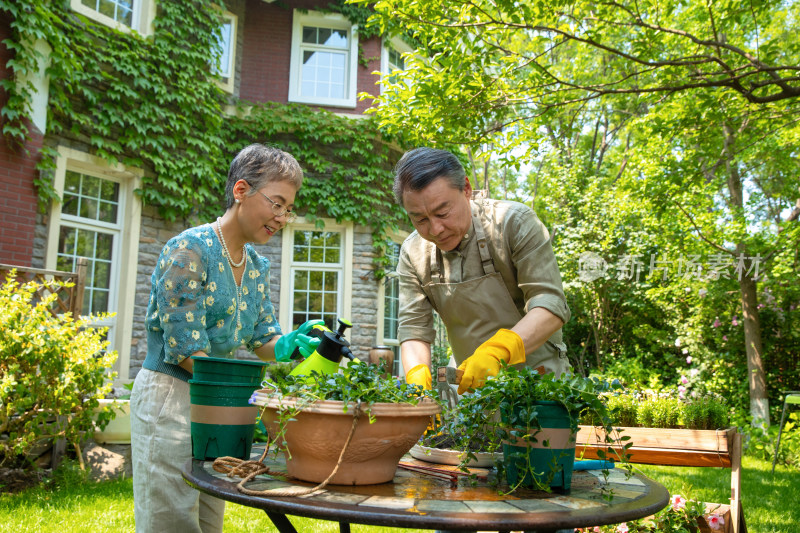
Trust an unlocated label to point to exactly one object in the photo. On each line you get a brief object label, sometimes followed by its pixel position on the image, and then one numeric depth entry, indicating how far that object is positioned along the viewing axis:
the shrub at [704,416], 4.07
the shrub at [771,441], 6.42
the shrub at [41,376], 3.87
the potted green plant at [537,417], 1.19
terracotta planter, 1.14
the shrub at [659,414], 4.13
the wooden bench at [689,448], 3.37
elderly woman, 1.68
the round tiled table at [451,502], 0.93
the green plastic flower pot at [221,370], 1.35
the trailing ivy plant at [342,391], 1.15
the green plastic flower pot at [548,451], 1.19
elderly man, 1.80
